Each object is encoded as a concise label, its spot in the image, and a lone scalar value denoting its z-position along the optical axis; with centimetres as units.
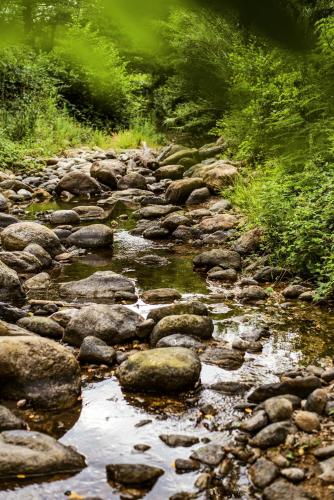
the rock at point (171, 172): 1516
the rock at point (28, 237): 811
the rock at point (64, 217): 1025
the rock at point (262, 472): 314
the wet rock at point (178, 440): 353
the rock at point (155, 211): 1093
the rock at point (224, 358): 470
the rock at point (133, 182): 1416
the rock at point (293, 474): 316
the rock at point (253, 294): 627
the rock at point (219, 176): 1216
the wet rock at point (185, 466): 327
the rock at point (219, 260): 748
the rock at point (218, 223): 945
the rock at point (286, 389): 404
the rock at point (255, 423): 364
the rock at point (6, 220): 948
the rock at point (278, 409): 371
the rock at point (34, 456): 314
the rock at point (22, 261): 743
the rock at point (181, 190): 1232
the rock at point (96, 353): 465
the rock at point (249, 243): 796
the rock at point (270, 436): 348
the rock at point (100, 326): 506
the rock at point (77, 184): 1312
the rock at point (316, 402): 384
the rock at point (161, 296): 638
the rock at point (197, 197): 1218
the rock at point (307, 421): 365
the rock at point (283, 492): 299
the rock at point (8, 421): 355
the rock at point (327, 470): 314
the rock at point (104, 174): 1411
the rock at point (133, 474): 316
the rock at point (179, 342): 495
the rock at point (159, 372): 417
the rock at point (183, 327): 513
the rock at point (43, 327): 516
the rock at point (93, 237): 881
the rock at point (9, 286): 619
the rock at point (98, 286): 650
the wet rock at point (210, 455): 333
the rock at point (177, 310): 550
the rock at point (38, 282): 674
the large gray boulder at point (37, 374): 403
